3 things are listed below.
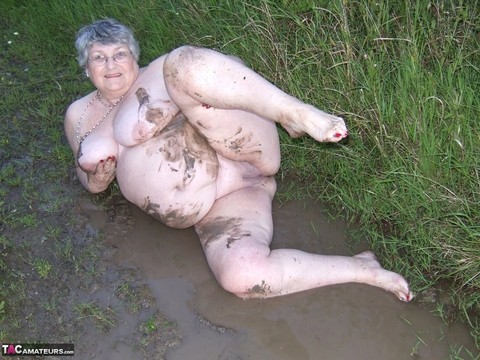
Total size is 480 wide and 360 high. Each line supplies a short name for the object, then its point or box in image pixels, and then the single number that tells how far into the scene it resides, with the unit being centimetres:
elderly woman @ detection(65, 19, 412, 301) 232
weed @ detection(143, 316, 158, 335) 233
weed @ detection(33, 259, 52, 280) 255
